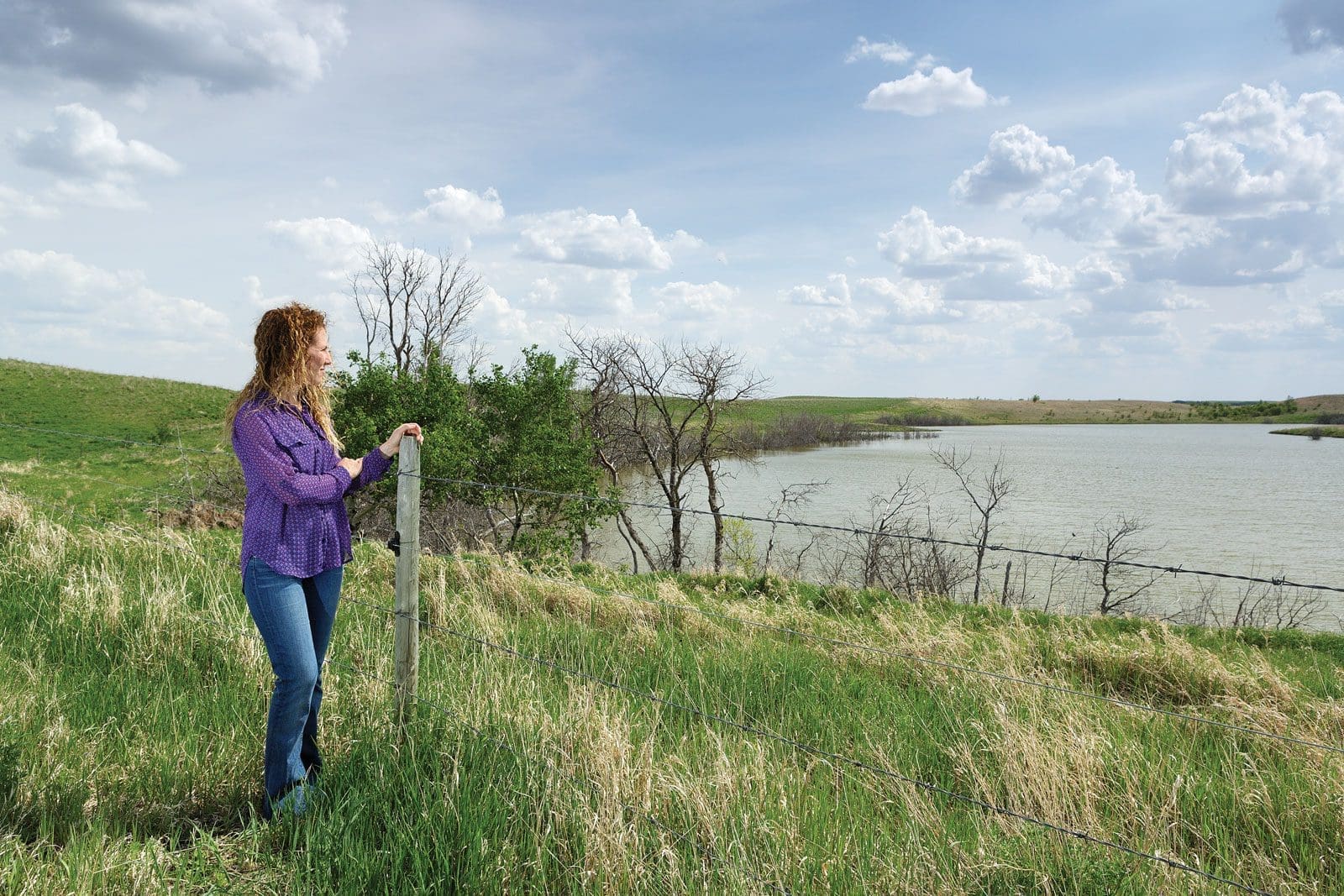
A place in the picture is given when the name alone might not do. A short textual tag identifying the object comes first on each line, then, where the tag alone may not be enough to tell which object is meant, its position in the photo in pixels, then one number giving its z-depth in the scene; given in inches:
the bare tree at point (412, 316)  1392.7
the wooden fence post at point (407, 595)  129.0
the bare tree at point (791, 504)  1057.0
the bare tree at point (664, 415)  1045.2
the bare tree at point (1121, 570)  741.3
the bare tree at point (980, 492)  841.5
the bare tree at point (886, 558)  749.3
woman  108.0
